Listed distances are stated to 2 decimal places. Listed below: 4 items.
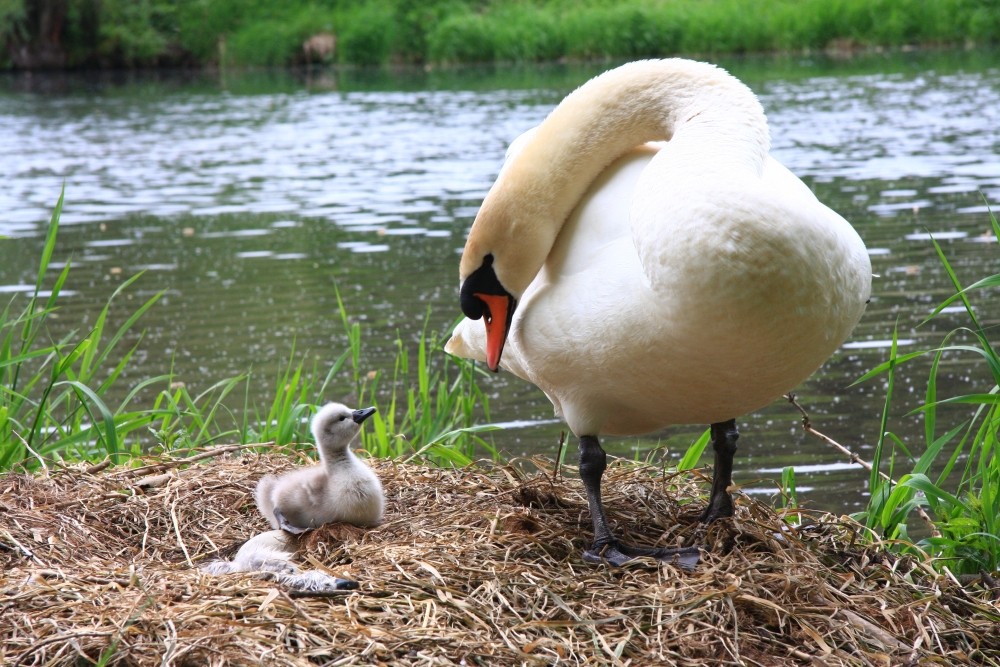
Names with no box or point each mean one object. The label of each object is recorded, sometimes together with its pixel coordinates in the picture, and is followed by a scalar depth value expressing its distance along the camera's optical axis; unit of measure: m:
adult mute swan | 3.28
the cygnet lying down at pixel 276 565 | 3.48
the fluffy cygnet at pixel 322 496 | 4.28
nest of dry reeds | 3.13
